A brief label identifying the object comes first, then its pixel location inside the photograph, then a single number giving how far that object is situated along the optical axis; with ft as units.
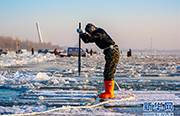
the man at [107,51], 38.22
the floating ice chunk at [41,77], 65.49
